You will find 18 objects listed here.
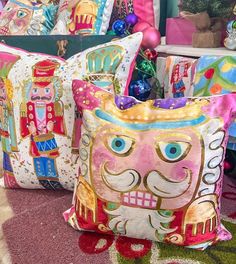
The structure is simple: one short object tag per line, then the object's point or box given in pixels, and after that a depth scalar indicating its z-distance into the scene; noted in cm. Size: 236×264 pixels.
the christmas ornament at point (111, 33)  117
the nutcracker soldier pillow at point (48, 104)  82
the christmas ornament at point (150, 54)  113
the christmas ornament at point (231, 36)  99
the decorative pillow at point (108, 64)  81
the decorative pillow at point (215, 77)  81
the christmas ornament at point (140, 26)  117
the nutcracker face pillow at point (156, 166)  63
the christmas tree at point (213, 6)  102
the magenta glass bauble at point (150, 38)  116
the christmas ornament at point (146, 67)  111
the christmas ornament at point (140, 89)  110
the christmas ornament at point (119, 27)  117
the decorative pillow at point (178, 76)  89
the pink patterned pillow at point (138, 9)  123
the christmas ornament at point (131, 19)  120
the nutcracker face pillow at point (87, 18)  118
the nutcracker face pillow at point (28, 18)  127
